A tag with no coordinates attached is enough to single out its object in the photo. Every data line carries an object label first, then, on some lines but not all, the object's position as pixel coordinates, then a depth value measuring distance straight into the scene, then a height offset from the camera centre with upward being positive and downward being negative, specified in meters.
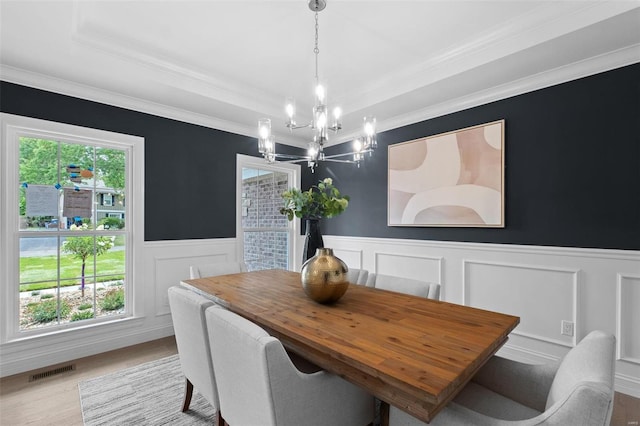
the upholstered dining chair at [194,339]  1.48 -0.68
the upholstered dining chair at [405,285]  2.01 -0.52
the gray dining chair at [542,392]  0.81 -0.68
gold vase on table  1.63 -0.37
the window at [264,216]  4.02 -0.04
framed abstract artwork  2.81 +0.37
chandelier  1.84 +0.58
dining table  0.94 -0.52
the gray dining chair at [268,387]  1.08 -0.69
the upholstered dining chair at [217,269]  2.71 -0.54
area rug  1.90 -1.34
